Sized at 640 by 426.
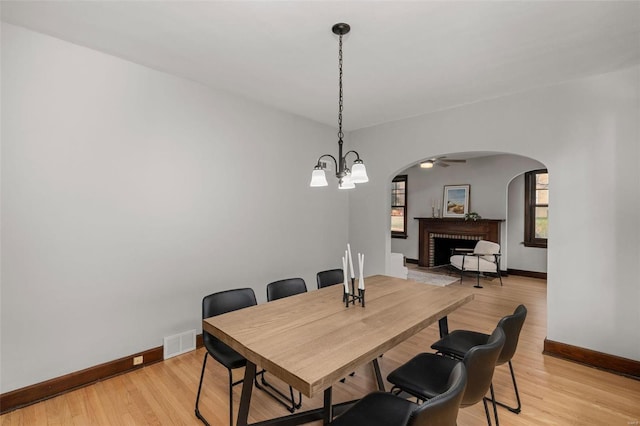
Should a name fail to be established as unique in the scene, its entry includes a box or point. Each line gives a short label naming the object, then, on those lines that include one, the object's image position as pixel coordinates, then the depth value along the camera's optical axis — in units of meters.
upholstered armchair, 6.02
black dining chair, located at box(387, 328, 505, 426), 1.49
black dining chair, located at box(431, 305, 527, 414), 1.91
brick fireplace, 6.69
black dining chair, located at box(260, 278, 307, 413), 2.31
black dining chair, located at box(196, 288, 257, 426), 2.06
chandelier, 2.18
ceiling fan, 6.40
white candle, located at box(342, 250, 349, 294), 2.16
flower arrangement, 6.84
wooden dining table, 1.37
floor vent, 2.99
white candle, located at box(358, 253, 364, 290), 2.19
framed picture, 7.22
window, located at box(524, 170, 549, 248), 6.45
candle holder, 2.20
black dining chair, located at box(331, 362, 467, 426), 1.05
